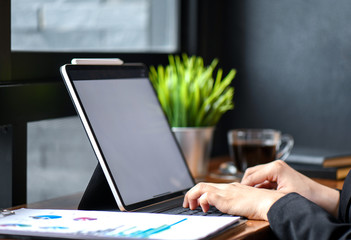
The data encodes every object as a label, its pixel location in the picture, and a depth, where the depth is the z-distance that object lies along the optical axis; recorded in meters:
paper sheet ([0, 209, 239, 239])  1.05
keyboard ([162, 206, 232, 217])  1.21
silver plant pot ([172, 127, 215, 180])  1.56
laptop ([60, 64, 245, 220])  1.24
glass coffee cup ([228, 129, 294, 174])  1.55
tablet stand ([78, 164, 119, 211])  1.23
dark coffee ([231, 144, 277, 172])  1.55
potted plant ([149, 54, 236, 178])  1.57
